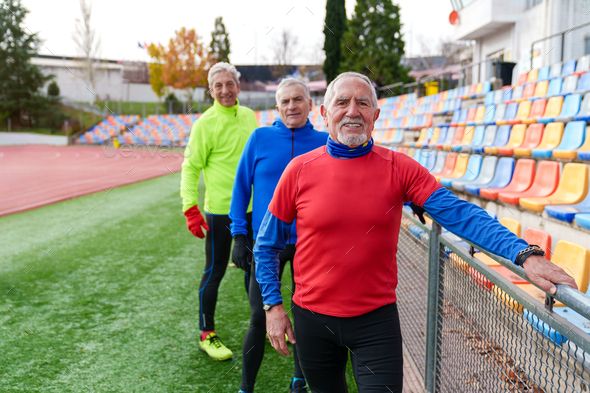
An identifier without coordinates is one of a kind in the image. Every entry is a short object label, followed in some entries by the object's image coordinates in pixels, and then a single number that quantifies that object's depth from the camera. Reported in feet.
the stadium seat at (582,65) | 23.14
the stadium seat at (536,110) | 20.41
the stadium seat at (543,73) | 27.72
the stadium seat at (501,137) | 19.34
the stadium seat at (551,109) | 19.12
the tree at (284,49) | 122.52
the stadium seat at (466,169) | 18.29
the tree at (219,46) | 136.05
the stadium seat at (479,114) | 25.78
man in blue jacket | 7.54
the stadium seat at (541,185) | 13.08
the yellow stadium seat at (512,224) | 10.98
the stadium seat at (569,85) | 21.20
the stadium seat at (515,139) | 17.66
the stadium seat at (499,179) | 15.74
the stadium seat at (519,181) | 14.45
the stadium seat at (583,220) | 9.17
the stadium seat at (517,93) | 26.26
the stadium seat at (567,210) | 10.09
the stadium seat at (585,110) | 16.15
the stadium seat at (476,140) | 21.06
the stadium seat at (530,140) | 16.69
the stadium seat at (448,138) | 24.75
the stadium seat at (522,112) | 21.55
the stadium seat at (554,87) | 22.77
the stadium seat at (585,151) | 12.36
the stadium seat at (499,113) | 23.90
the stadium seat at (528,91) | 25.10
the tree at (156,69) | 135.54
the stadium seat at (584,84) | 20.05
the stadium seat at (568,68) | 25.30
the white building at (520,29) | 41.01
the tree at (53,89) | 116.06
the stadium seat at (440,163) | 22.04
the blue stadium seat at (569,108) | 17.55
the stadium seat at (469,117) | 26.78
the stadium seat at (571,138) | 13.89
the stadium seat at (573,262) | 7.66
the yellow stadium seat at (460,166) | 19.62
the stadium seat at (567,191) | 11.48
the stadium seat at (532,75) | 29.32
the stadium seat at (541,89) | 24.01
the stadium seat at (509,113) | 22.61
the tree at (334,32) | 99.66
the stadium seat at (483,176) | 16.79
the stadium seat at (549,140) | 15.01
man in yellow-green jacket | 9.57
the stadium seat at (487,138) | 20.04
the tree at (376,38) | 78.95
